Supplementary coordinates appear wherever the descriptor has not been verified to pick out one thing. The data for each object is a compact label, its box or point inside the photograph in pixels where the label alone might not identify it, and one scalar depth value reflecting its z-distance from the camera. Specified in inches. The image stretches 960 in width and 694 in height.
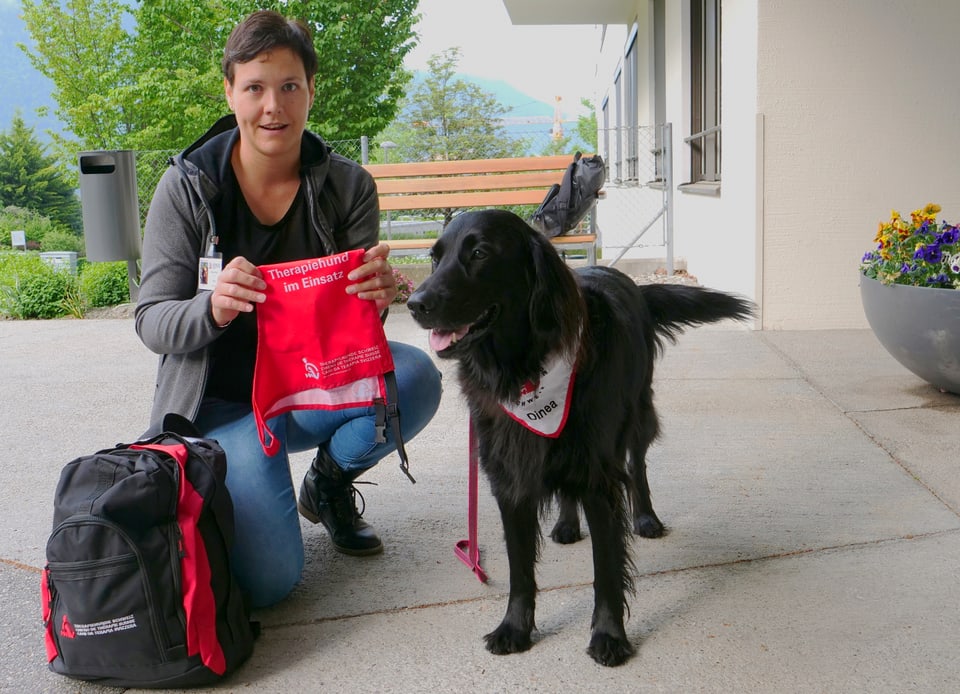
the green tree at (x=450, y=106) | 1224.8
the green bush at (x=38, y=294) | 321.7
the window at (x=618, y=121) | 659.4
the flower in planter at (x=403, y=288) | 306.9
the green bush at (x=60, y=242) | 989.8
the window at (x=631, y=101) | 564.1
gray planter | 149.1
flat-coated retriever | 81.5
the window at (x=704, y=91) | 308.5
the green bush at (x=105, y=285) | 334.6
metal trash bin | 324.5
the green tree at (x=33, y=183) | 1294.3
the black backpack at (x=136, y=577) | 73.9
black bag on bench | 308.8
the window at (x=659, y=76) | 440.8
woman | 91.7
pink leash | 98.3
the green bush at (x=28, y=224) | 1045.8
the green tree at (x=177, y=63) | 920.3
